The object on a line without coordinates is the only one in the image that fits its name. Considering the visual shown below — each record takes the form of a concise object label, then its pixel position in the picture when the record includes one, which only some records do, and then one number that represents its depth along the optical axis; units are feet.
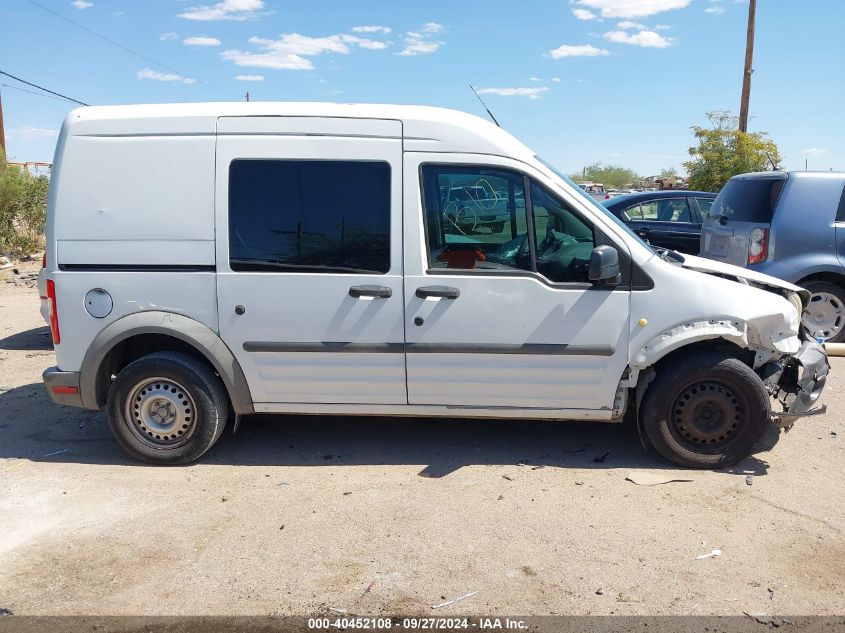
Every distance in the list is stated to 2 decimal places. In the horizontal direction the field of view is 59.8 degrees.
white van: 15.38
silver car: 24.91
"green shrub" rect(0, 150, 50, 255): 59.11
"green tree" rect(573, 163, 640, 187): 247.50
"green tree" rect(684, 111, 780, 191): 73.20
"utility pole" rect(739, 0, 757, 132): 75.82
